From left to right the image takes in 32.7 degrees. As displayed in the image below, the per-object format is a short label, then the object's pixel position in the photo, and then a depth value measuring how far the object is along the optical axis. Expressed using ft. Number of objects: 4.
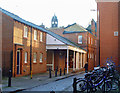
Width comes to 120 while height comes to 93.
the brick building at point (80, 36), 134.82
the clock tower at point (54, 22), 245.45
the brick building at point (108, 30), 59.67
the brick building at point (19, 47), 60.34
